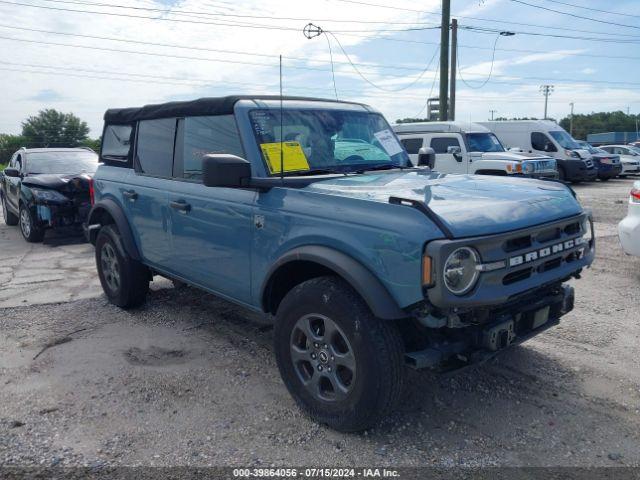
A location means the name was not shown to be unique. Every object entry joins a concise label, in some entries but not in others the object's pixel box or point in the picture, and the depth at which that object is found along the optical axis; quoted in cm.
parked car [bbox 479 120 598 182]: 1856
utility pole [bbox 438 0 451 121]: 1977
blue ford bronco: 280
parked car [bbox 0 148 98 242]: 937
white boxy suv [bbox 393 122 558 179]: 1384
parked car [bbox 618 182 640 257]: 574
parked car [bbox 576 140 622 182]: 2119
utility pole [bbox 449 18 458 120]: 2182
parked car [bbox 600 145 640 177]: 2386
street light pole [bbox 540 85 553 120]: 8190
